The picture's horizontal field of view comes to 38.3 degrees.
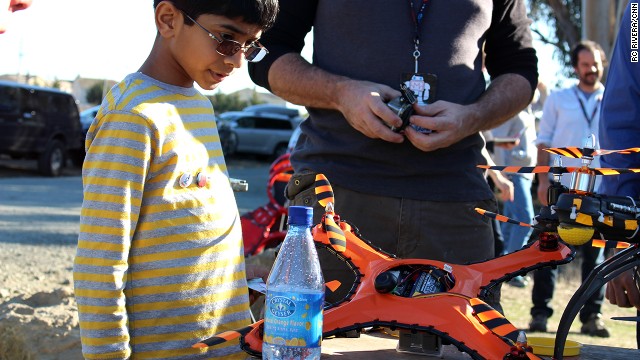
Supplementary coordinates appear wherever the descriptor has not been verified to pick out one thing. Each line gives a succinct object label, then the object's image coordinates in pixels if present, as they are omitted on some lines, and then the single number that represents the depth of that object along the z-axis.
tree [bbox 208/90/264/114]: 52.28
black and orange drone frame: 1.95
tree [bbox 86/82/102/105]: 49.00
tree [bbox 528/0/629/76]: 13.58
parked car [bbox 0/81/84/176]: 20.55
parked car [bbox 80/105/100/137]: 27.25
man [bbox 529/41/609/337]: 7.22
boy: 2.09
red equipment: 6.26
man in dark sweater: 2.83
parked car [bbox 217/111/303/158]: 32.44
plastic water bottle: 1.89
